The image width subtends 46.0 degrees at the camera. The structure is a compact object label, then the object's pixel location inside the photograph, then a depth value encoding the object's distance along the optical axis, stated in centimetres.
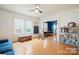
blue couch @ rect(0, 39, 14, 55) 110
